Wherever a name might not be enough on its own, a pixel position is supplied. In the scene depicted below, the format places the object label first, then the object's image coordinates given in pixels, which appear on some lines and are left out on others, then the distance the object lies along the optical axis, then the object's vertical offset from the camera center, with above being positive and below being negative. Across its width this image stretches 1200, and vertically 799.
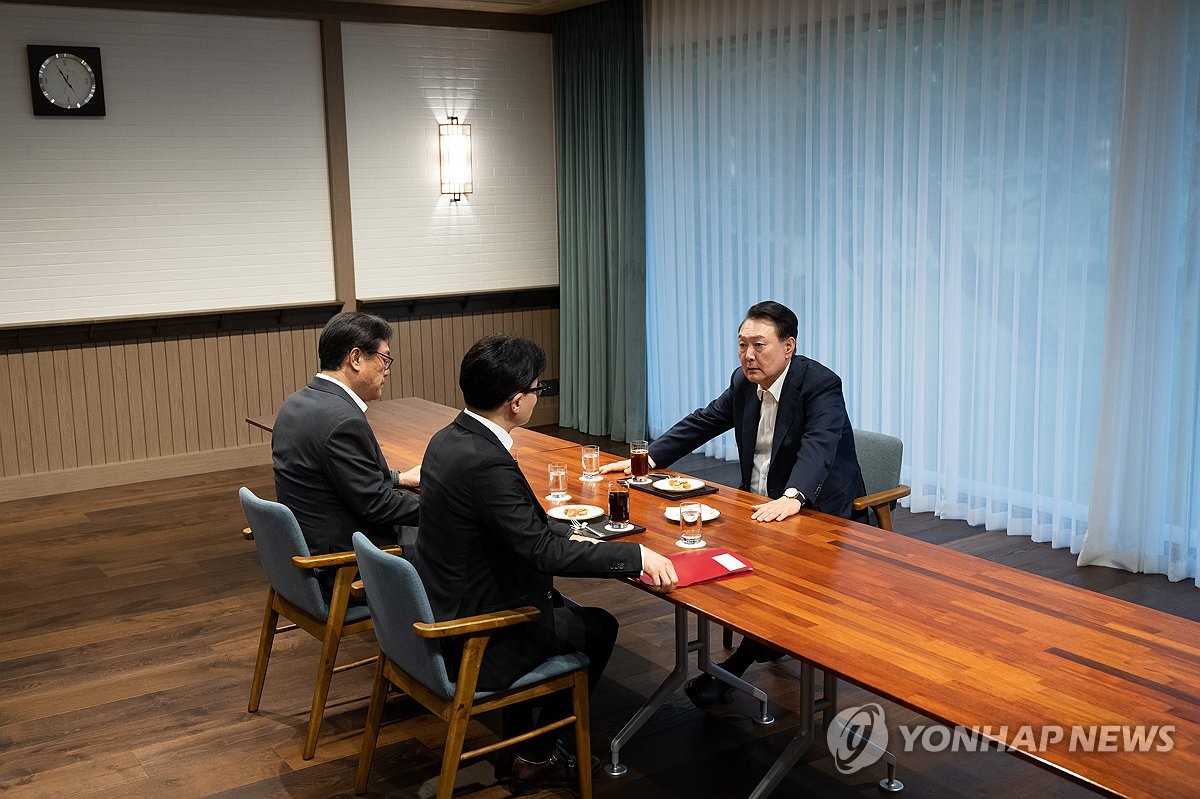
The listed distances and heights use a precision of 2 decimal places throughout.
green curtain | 7.89 -0.01
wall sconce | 8.12 +0.42
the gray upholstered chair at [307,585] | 3.50 -1.10
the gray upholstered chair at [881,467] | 4.07 -0.91
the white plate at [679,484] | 3.86 -0.89
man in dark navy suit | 3.84 -0.73
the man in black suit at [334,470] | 3.67 -0.78
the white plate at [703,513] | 3.54 -0.90
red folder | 3.02 -0.91
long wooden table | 2.17 -0.93
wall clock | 6.75 +0.82
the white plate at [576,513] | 3.52 -0.89
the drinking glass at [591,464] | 4.00 -0.84
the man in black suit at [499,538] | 2.98 -0.82
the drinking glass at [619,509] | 3.45 -0.86
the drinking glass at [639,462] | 3.97 -0.84
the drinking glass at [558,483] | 3.79 -0.86
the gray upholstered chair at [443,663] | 2.92 -1.14
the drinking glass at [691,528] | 3.25 -0.86
